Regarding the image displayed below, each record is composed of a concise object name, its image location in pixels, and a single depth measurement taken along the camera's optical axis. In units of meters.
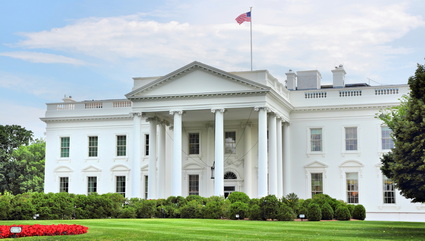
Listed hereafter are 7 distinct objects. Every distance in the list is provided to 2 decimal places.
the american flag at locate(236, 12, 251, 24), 45.19
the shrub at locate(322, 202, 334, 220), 35.12
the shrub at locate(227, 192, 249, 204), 38.09
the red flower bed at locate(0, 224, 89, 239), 19.91
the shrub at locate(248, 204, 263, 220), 33.69
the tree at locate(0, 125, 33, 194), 66.62
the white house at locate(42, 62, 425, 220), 43.03
